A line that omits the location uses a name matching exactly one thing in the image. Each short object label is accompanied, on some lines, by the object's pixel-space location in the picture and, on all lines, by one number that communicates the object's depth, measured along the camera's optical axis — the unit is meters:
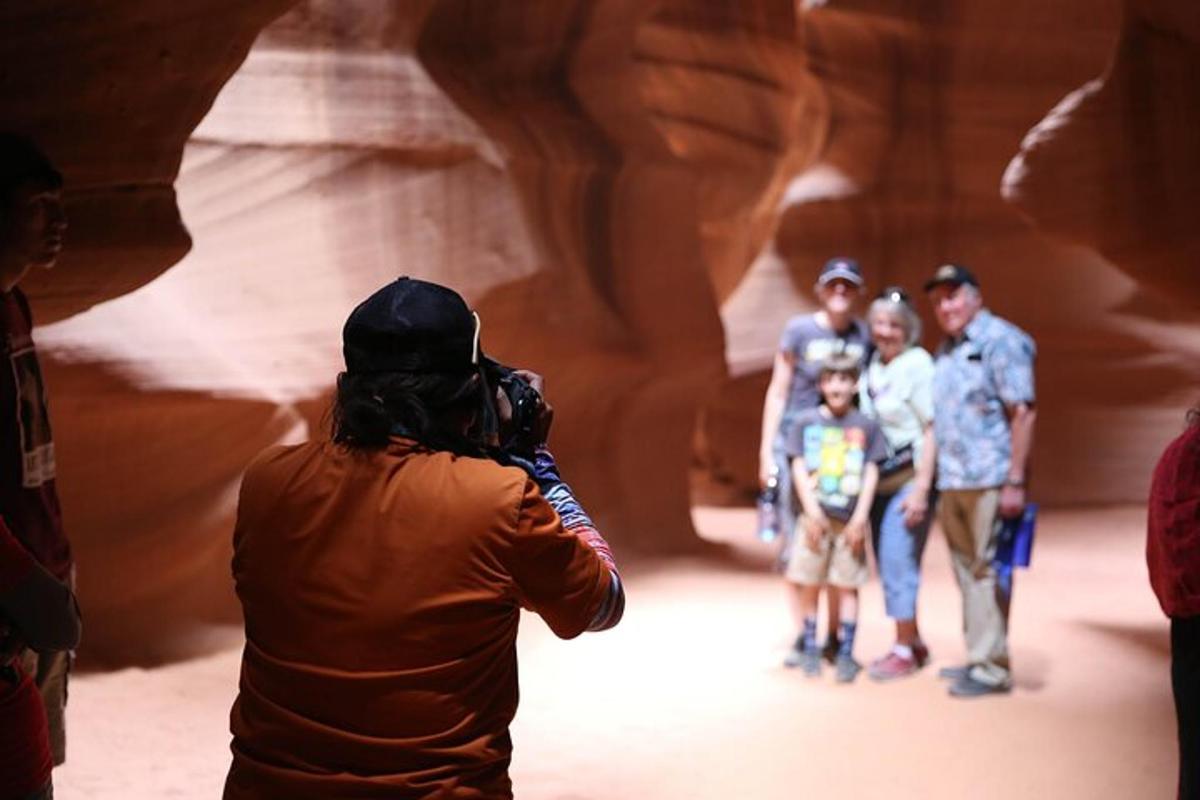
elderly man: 5.73
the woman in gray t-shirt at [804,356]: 6.36
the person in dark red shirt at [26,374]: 3.04
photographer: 2.25
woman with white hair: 6.14
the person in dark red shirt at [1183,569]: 3.20
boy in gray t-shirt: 6.04
